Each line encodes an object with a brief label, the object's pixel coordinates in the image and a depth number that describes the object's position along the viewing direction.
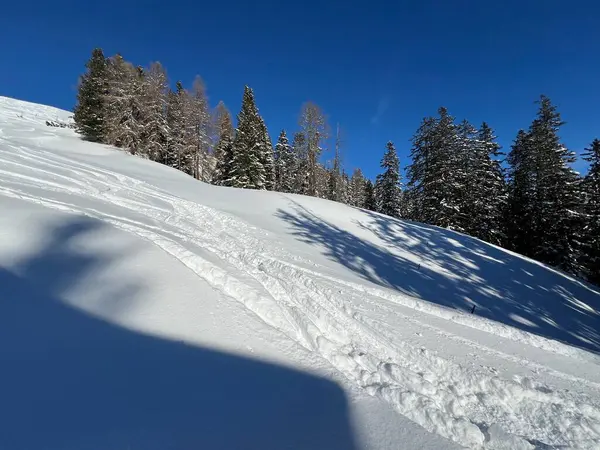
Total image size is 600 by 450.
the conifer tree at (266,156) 28.95
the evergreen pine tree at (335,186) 33.00
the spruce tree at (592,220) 17.70
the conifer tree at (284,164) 37.75
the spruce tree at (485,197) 23.20
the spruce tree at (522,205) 22.31
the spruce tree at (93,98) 25.80
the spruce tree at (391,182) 35.22
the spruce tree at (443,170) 22.92
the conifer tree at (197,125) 29.62
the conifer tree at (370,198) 44.59
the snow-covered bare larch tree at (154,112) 26.00
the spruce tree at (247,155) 26.64
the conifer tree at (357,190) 52.16
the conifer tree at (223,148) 31.11
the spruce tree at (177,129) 29.97
